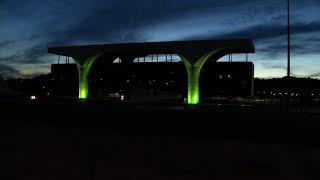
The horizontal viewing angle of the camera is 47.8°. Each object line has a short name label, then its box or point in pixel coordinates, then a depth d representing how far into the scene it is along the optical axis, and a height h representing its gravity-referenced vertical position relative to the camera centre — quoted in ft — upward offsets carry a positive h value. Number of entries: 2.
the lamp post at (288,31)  91.28 +17.87
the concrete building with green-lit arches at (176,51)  157.98 +23.92
